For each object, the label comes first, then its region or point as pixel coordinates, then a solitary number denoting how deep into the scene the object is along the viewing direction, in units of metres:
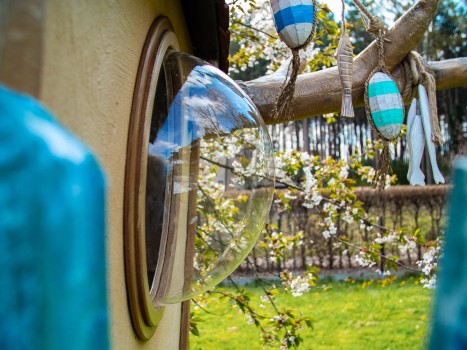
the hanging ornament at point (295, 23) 2.07
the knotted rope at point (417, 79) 2.43
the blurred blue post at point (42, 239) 0.36
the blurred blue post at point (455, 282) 0.36
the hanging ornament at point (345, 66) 2.23
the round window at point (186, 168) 1.55
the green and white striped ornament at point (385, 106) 2.22
